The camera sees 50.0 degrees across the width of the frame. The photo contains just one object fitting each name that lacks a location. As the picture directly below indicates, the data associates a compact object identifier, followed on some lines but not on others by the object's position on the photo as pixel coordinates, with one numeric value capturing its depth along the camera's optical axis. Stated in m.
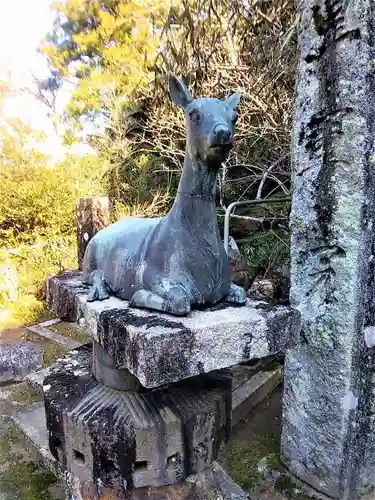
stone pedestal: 1.33
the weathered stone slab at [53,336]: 4.29
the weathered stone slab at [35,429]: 2.25
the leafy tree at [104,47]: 7.54
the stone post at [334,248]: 1.81
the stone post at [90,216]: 4.33
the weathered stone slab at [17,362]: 3.50
